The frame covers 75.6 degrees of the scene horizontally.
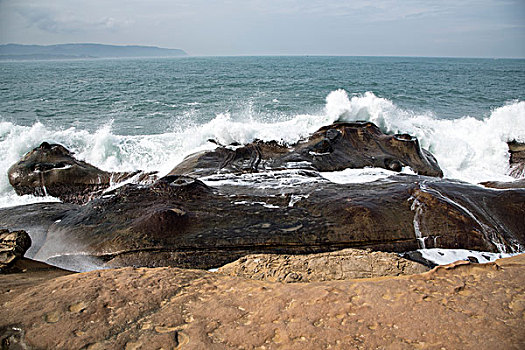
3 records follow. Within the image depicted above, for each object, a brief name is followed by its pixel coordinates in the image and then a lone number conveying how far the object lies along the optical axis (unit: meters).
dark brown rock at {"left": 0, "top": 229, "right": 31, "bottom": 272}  3.00
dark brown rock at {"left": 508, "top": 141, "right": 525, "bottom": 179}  7.76
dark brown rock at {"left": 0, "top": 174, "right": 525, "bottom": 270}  3.27
